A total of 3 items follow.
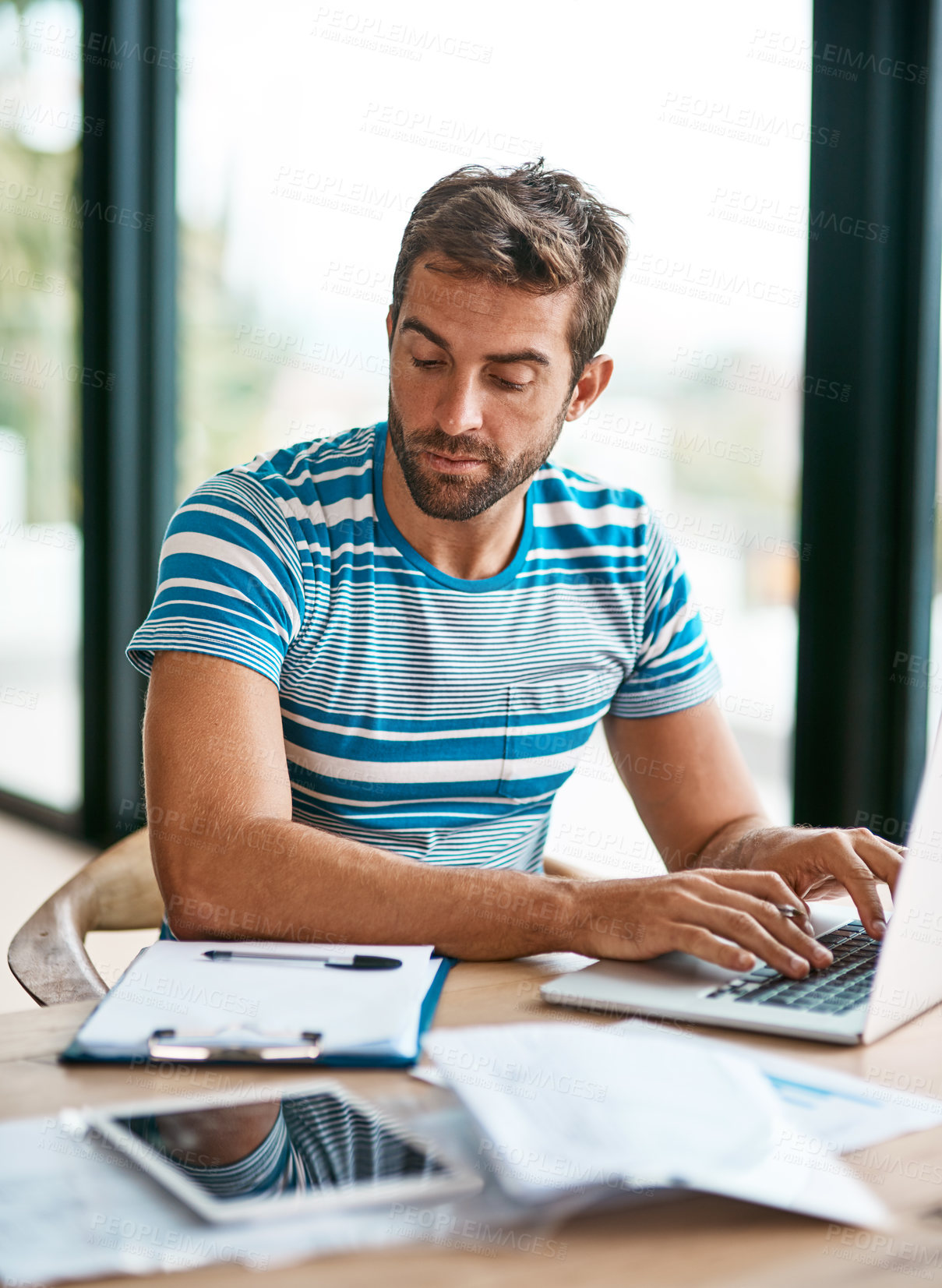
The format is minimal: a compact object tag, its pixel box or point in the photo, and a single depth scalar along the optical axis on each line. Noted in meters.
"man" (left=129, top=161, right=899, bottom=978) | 1.03
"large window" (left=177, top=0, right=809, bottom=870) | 2.08
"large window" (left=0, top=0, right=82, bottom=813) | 3.57
